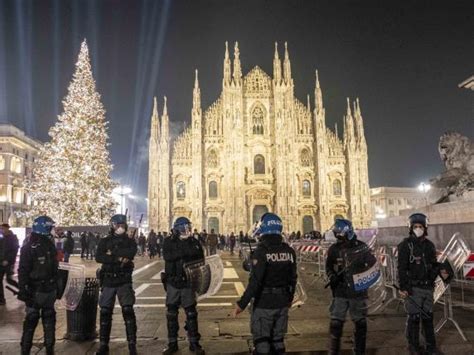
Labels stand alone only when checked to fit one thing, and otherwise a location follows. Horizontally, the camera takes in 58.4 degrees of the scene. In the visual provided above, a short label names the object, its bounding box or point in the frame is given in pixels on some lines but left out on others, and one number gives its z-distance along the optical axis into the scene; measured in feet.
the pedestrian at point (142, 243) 95.45
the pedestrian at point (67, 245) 64.60
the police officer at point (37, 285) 16.87
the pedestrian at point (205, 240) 84.07
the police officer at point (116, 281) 17.83
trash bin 20.49
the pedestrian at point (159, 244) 88.66
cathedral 144.77
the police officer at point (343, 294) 16.05
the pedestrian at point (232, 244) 98.53
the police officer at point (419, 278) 16.51
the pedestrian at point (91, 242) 76.79
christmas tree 85.92
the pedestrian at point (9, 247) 28.22
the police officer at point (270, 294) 13.19
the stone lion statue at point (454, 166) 40.60
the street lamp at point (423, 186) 103.92
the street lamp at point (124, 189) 123.54
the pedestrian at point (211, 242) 81.50
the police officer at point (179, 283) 18.44
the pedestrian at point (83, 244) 74.74
